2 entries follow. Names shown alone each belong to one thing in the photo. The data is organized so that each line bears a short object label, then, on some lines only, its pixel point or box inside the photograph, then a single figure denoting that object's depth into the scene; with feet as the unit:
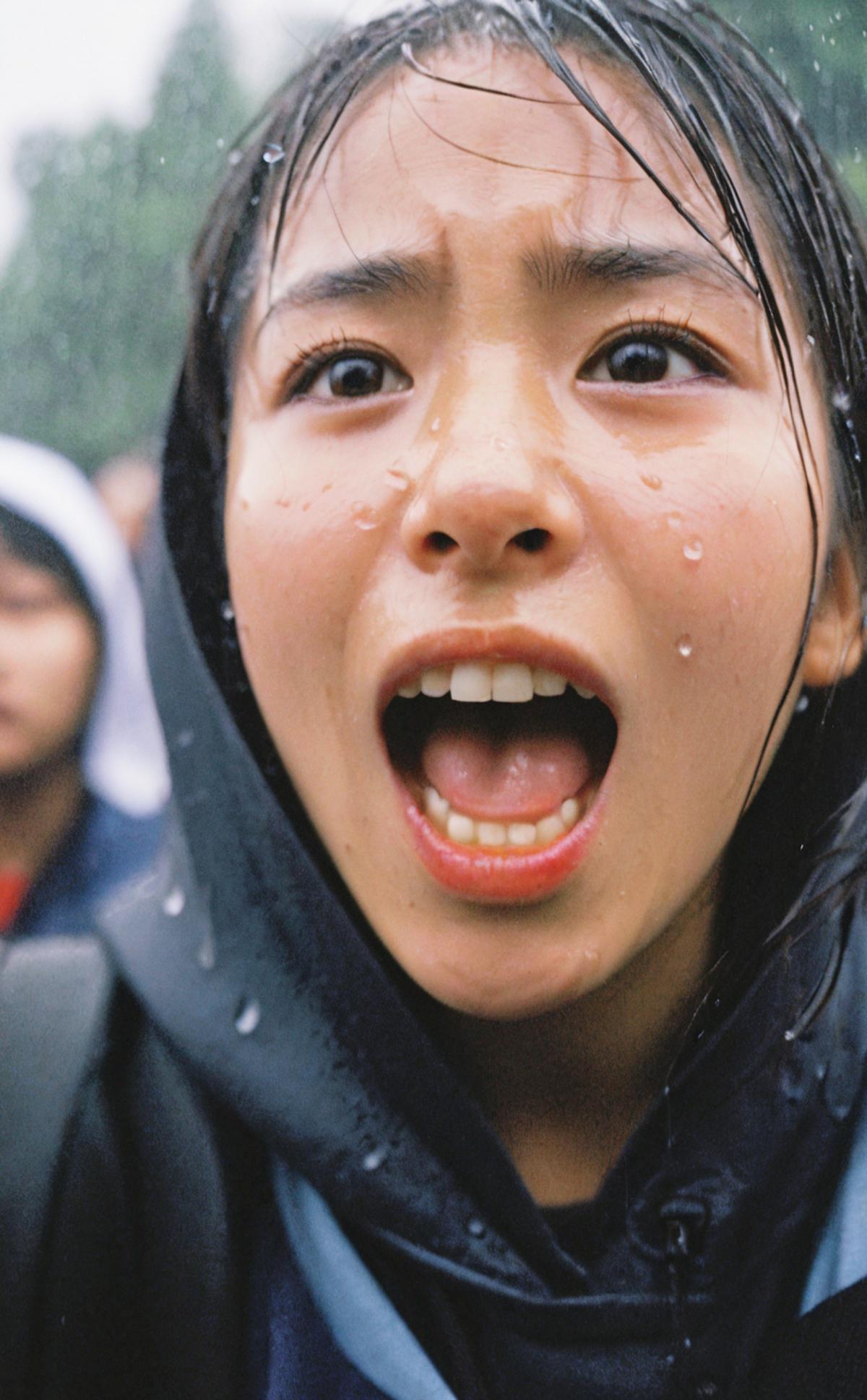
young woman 0.87
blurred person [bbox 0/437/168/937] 2.13
